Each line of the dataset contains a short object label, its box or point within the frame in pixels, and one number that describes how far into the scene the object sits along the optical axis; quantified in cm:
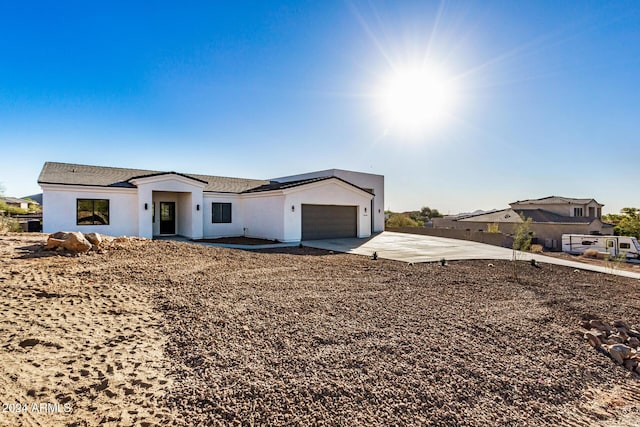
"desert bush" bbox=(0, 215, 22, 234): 1503
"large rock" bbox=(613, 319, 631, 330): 610
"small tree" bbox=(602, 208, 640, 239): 3689
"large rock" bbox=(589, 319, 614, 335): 581
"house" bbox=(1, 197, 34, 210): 4658
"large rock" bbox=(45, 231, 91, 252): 933
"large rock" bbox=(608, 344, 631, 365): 477
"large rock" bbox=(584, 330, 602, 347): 520
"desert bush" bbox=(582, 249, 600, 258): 2114
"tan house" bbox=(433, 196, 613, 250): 3462
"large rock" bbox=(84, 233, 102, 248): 983
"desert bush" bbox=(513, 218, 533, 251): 1055
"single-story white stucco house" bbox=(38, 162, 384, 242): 1541
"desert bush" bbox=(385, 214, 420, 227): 3378
